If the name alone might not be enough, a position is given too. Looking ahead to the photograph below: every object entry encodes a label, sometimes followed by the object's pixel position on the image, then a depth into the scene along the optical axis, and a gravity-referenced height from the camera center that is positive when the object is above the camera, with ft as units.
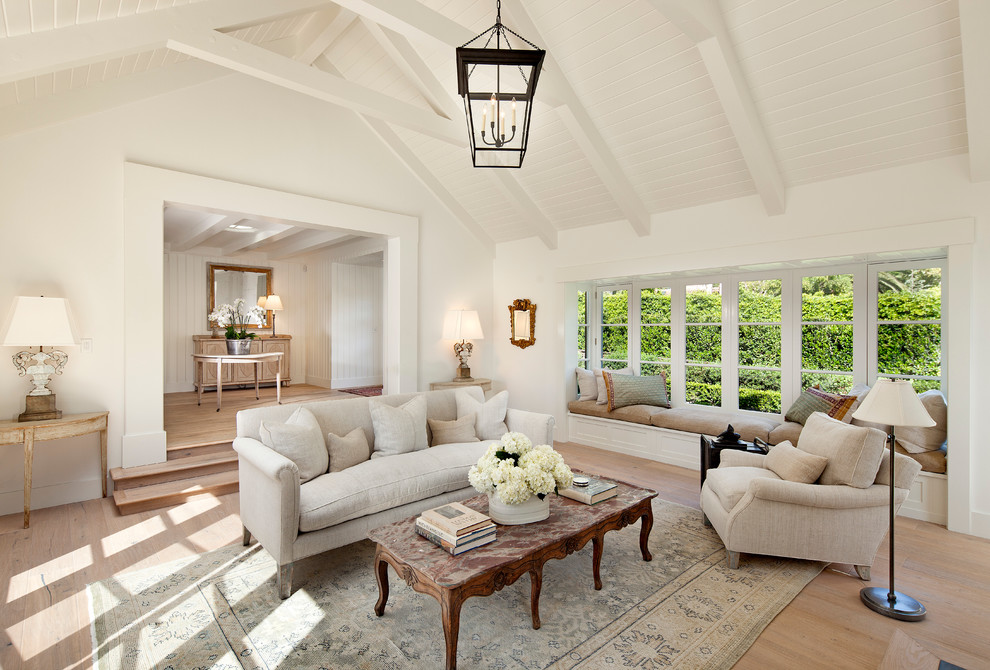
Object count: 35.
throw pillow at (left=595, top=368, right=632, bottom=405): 18.34 -2.21
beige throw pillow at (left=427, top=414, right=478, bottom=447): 12.60 -2.64
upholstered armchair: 8.61 -3.10
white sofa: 8.11 -3.00
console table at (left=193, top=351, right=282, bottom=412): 19.89 -1.26
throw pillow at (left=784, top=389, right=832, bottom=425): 13.43 -2.11
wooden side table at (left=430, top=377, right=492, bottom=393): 18.84 -2.13
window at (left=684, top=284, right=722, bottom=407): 17.01 -0.48
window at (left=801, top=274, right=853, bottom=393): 14.26 -0.02
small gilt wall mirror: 19.83 +0.28
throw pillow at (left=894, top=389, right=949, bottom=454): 11.33 -2.38
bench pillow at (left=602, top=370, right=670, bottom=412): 17.69 -2.19
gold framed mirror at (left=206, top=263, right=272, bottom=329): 26.92 +2.48
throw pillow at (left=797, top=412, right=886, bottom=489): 8.63 -2.21
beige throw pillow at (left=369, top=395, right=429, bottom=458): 11.36 -2.34
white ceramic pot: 7.87 -2.95
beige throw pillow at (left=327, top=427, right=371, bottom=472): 10.35 -2.60
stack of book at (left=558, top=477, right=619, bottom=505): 8.91 -3.01
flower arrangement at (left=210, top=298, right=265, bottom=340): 22.67 +0.60
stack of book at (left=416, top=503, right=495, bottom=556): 6.97 -2.92
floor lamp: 7.63 -1.32
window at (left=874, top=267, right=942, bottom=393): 12.82 +0.15
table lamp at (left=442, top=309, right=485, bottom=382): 18.95 +0.18
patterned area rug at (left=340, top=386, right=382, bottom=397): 25.53 -3.34
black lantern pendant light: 7.38 +3.84
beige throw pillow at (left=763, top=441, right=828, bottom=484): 9.07 -2.55
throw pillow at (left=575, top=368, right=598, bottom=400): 18.93 -2.12
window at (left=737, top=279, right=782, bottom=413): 15.71 -0.45
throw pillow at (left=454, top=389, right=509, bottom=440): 13.16 -2.33
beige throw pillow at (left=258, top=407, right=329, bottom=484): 9.37 -2.23
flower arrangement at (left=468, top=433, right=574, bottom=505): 7.68 -2.27
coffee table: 6.22 -3.17
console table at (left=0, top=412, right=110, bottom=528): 10.44 -2.26
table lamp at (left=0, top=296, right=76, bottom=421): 10.59 -0.23
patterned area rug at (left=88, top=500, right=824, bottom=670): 6.62 -4.41
